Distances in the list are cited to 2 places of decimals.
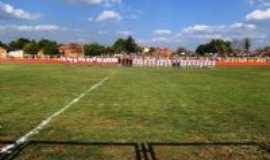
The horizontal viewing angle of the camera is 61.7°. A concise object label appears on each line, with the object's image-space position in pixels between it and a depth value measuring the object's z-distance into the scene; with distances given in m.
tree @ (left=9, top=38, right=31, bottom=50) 80.11
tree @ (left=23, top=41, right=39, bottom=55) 69.43
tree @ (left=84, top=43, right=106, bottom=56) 70.25
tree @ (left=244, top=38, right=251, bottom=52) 68.26
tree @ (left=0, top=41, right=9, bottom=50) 80.41
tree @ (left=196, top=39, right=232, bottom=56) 72.93
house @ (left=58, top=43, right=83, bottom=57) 85.37
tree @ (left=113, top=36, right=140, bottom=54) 71.77
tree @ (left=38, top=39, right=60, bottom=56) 68.20
